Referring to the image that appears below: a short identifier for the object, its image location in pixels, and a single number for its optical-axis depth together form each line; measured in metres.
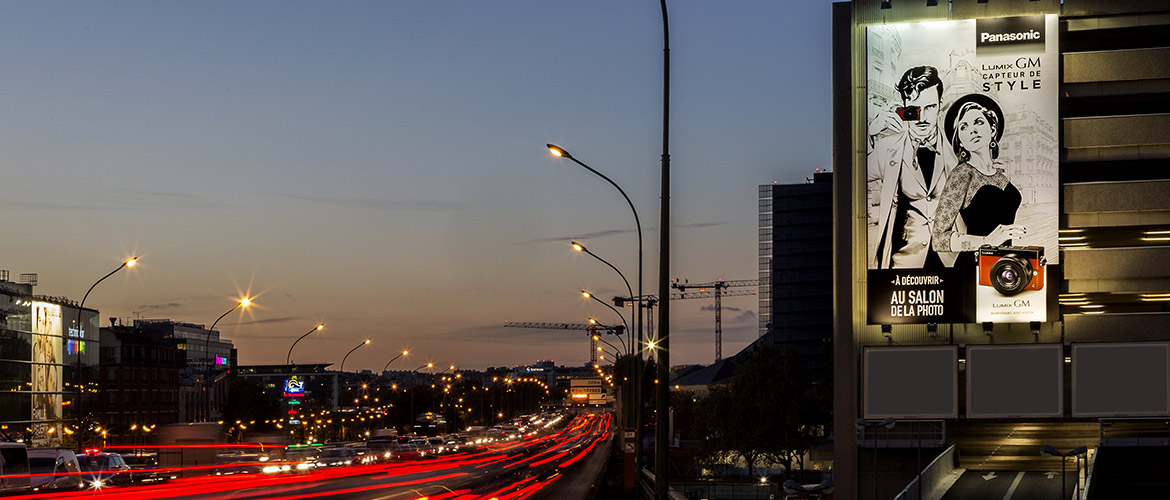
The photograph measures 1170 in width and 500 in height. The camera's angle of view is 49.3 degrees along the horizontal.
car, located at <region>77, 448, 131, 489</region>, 48.34
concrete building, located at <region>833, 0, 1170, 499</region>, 52.84
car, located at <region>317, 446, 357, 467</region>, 71.94
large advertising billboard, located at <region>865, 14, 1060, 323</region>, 53.12
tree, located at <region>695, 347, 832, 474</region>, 114.88
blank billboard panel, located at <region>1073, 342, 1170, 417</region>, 52.22
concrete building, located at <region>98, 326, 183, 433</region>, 165.88
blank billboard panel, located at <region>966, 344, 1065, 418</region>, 53.84
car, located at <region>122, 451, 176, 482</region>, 52.10
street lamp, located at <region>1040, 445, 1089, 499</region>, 34.03
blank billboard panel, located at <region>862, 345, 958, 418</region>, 54.91
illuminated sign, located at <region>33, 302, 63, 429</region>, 119.44
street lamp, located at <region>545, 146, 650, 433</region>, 30.59
